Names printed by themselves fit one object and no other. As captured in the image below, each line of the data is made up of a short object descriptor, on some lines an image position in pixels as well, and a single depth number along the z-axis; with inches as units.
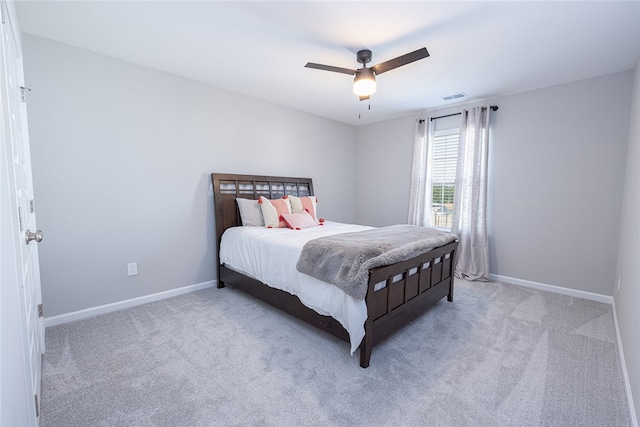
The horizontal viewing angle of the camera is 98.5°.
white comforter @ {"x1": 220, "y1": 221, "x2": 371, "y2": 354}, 74.5
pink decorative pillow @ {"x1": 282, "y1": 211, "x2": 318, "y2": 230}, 131.9
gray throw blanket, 73.4
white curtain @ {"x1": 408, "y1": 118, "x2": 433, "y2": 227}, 167.2
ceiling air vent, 140.6
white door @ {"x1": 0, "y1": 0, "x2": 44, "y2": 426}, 36.0
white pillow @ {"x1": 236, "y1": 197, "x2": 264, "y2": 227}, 133.6
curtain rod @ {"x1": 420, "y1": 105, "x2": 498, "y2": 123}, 142.1
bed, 75.0
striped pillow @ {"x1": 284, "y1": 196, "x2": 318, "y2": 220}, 145.9
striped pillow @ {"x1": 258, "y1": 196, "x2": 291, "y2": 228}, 131.6
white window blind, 161.9
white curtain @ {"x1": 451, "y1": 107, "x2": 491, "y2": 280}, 144.6
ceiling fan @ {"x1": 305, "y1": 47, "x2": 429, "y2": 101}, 86.0
